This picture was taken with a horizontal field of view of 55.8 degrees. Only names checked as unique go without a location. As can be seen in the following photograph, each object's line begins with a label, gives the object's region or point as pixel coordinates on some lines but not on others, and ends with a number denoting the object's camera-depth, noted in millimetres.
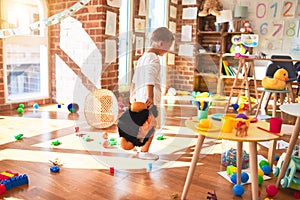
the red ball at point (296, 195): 1384
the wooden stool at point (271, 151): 1686
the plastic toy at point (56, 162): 1653
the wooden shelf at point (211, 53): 4431
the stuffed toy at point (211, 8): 4645
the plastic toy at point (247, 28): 4488
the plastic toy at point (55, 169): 1559
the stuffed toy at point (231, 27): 4570
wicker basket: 1784
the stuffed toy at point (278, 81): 2869
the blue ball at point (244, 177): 1511
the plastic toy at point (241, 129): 1163
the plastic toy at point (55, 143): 1989
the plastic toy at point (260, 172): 1592
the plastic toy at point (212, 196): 1277
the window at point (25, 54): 2963
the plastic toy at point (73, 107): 2955
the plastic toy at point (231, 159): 1739
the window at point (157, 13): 4047
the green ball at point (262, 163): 1709
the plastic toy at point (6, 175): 1414
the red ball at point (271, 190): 1371
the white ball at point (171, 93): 2316
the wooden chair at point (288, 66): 3478
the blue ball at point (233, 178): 1498
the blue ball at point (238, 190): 1369
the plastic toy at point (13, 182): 1328
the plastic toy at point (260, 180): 1502
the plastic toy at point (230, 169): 1593
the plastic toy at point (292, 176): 1416
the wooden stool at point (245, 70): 3227
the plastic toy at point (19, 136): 2053
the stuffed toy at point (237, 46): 4512
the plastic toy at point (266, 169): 1645
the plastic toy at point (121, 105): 1510
